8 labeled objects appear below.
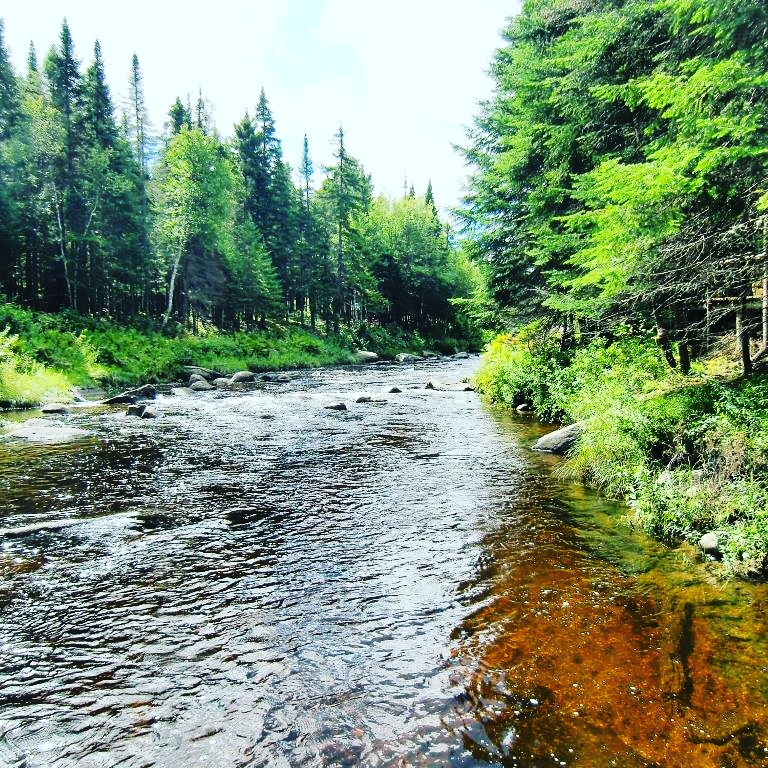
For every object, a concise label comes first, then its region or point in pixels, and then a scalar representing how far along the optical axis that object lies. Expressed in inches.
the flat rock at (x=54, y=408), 713.6
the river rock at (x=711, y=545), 237.1
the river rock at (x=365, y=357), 1931.5
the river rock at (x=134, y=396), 805.2
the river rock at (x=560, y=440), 470.0
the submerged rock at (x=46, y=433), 525.0
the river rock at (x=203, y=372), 1220.5
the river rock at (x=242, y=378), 1181.3
